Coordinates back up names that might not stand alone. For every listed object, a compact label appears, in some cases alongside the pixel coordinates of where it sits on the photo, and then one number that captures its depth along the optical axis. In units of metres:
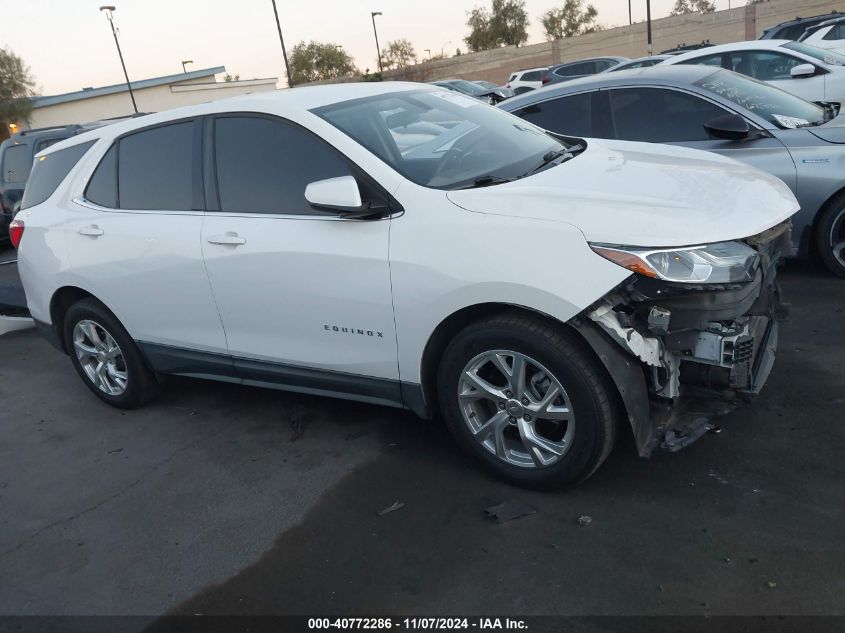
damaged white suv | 3.09
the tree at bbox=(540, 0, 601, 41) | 69.88
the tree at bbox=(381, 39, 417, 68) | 72.31
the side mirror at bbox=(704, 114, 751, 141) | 5.46
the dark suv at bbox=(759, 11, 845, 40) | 16.03
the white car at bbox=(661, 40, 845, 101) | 9.32
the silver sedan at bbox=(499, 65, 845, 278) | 5.46
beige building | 51.00
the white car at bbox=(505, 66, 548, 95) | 27.44
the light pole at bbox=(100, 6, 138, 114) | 39.59
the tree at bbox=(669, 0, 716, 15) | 81.00
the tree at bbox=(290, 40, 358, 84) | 67.19
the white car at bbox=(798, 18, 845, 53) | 14.61
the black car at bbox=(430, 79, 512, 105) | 19.83
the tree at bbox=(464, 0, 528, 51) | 68.75
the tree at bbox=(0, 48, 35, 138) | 51.34
